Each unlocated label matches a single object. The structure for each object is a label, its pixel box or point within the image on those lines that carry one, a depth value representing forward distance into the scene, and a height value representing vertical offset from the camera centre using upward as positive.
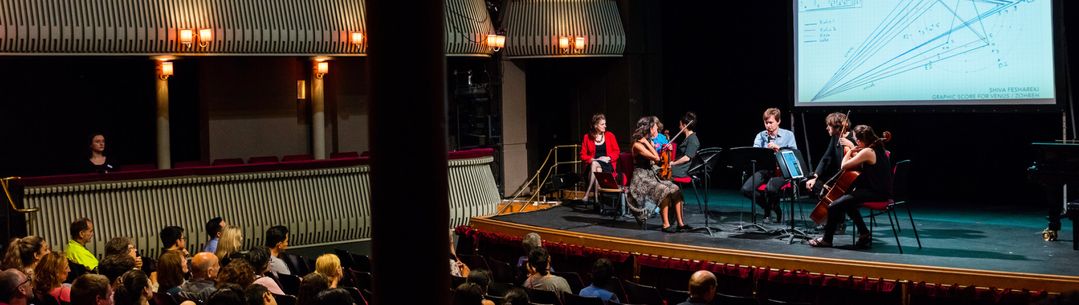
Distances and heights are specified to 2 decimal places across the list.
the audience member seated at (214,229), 9.47 -0.86
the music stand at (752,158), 9.86 -0.36
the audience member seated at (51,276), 6.82 -0.87
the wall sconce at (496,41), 14.87 +0.99
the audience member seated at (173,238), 8.60 -0.84
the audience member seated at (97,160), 11.55 -0.35
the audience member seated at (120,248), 7.71 -0.81
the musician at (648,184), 10.79 -0.62
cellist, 9.14 -0.44
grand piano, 9.27 -0.48
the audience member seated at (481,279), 6.89 -0.94
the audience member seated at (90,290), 5.67 -0.80
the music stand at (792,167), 9.78 -0.43
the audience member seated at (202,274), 6.87 -0.90
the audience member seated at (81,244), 8.88 -0.91
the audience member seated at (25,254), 7.48 -0.82
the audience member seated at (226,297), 5.40 -0.80
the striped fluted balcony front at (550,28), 15.49 +1.20
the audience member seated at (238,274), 6.57 -0.85
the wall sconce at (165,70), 13.09 +0.60
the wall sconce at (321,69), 14.48 +0.65
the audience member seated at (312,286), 6.04 -0.85
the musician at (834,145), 9.92 -0.26
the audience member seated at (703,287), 6.02 -0.88
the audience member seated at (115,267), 6.94 -0.84
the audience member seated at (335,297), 5.10 -0.77
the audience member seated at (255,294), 5.61 -0.83
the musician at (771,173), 10.97 -0.57
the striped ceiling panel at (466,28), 14.38 +1.13
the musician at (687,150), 11.52 -0.33
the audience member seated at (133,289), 5.92 -0.83
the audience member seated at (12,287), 5.92 -0.81
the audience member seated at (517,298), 5.86 -0.89
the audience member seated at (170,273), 6.96 -0.89
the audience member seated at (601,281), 7.09 -1.00
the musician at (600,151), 12.75 -0.36
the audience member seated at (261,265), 7.08 -0.88
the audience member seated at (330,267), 7.01 -0.87
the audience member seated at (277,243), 8.54 -0.89
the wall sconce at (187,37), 12.47 +0.92
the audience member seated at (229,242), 8.53 -0.87
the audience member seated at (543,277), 7.36 -1.00
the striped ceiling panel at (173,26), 11.73 +1.05
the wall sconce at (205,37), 12.62 +0.93
